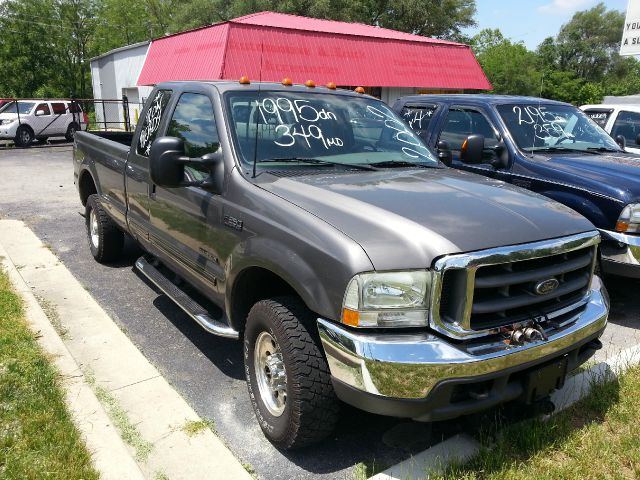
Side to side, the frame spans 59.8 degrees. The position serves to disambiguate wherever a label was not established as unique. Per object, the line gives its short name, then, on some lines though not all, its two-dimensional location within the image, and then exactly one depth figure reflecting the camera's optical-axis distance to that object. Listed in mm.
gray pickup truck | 2457
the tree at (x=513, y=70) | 51906
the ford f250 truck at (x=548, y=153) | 4723
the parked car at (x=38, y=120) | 21453
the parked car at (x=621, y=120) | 8961
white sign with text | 13719
